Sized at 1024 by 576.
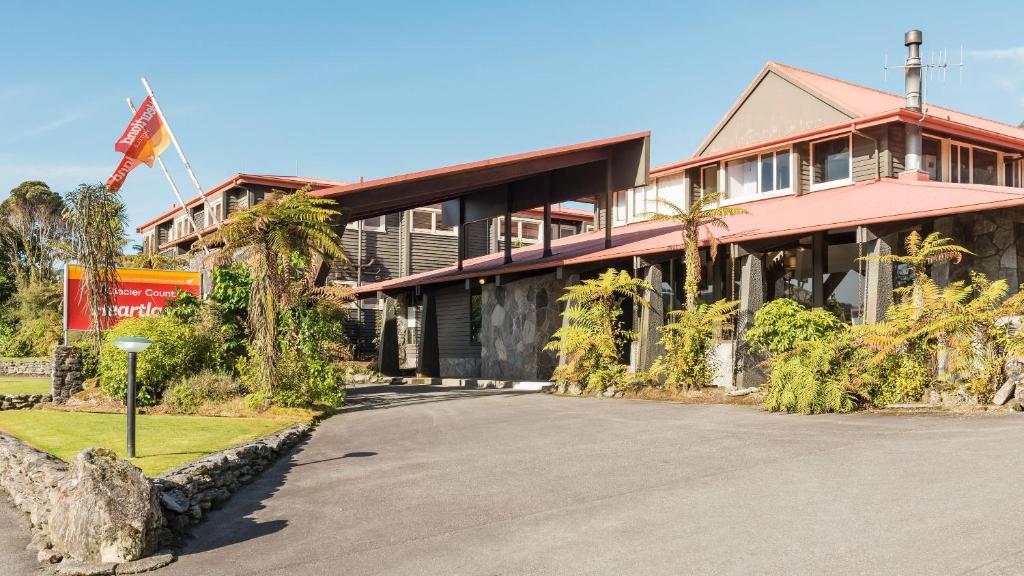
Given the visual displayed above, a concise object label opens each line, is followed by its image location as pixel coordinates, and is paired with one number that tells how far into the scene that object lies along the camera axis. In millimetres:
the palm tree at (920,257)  13625
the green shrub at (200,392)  15516
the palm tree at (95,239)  18422
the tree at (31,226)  50469
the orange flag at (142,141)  26500
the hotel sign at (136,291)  21516
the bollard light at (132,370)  9570
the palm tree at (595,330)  19375
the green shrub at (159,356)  15977
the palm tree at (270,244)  15375
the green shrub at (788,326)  15062
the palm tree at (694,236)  17844
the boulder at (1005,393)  11820
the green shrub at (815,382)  12922
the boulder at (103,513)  6305
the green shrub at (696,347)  17344
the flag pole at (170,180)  27891
